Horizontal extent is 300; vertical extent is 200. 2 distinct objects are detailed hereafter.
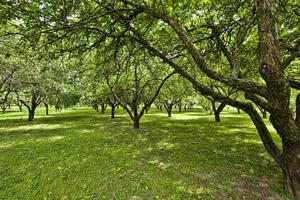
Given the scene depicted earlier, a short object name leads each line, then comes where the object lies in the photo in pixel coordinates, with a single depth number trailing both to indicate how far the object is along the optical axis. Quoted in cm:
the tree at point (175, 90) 1238
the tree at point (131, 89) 1020
